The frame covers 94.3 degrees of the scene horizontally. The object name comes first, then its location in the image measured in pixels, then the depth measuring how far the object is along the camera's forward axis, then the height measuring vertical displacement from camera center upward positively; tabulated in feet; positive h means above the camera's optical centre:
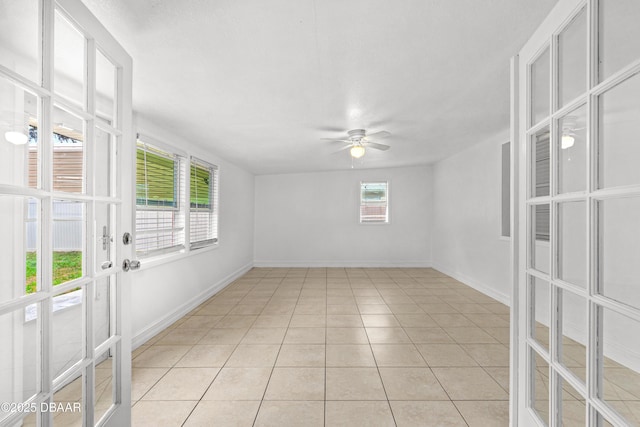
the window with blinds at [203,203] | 12.76 +0.46
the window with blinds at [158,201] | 9.46 +0.43
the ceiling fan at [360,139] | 11.47 +3.04
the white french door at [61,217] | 3.13 -0.07
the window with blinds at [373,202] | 22.49 +0.94
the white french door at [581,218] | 2.90 -0.03
